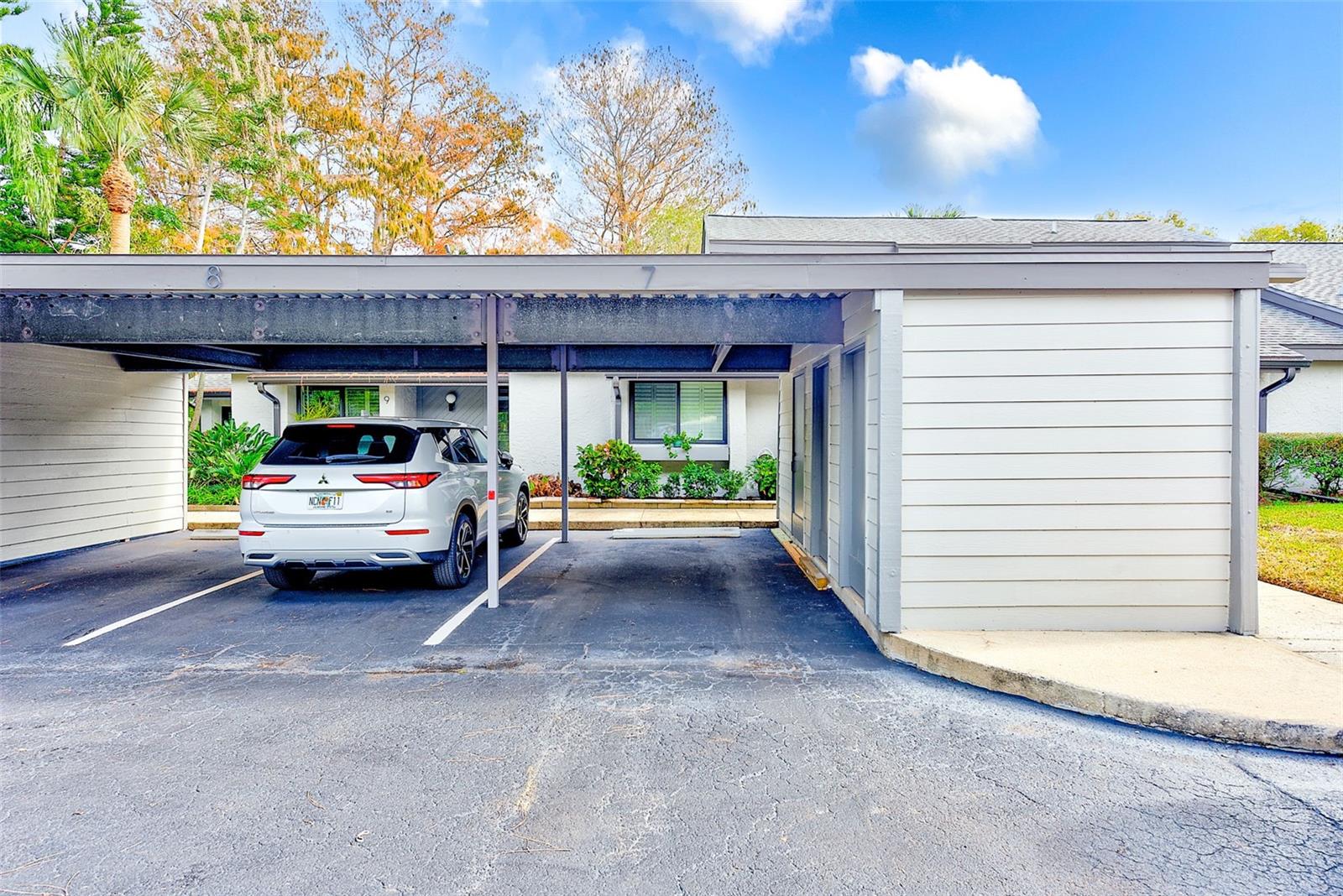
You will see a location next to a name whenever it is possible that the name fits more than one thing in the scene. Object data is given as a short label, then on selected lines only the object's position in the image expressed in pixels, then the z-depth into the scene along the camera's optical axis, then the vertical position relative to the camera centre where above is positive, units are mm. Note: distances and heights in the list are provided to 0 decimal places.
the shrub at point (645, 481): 12328 -750
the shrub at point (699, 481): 12297 -751
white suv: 5551 -498
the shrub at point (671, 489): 12602 -929
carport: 4359 +1021
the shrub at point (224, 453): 12969 -231
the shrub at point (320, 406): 15016 +834
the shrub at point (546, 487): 12961 -924
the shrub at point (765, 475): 12586 -657
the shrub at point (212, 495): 11977 -997
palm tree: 9984 +5273
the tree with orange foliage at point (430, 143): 17062 +8262
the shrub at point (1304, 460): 11109 -334
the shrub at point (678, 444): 12711 -53
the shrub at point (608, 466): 12258 -475
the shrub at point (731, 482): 12406 -792
